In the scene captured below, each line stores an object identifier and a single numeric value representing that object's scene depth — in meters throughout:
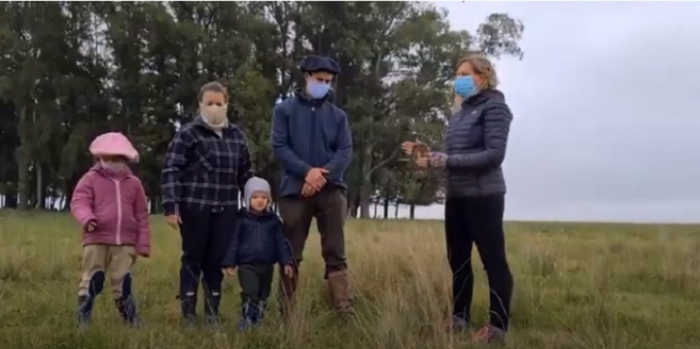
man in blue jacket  6.19
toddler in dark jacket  5.98
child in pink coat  5.85
